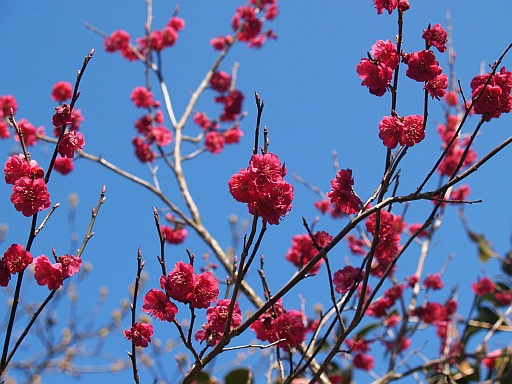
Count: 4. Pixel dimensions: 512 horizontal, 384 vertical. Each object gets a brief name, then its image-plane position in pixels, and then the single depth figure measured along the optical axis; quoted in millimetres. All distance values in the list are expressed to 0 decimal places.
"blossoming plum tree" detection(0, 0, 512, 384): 1144
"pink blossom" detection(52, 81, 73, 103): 1898
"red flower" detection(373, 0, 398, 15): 1247
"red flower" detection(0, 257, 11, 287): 1193
